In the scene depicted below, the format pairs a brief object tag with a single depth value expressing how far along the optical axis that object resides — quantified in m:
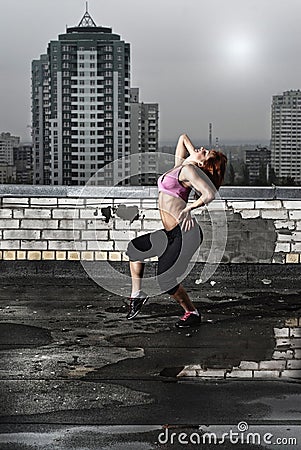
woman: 7.14
